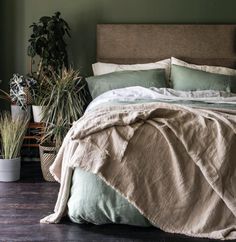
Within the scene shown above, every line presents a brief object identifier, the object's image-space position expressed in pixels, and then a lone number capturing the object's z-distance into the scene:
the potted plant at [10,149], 3.74
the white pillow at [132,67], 4.56
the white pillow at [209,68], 4.50
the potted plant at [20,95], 4.24
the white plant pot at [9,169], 3.75
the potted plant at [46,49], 4.31
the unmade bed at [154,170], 2.65
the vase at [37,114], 4.19
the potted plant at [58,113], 3.86
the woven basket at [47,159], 3.84
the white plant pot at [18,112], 4.26
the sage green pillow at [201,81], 4.21
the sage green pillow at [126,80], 4.27
